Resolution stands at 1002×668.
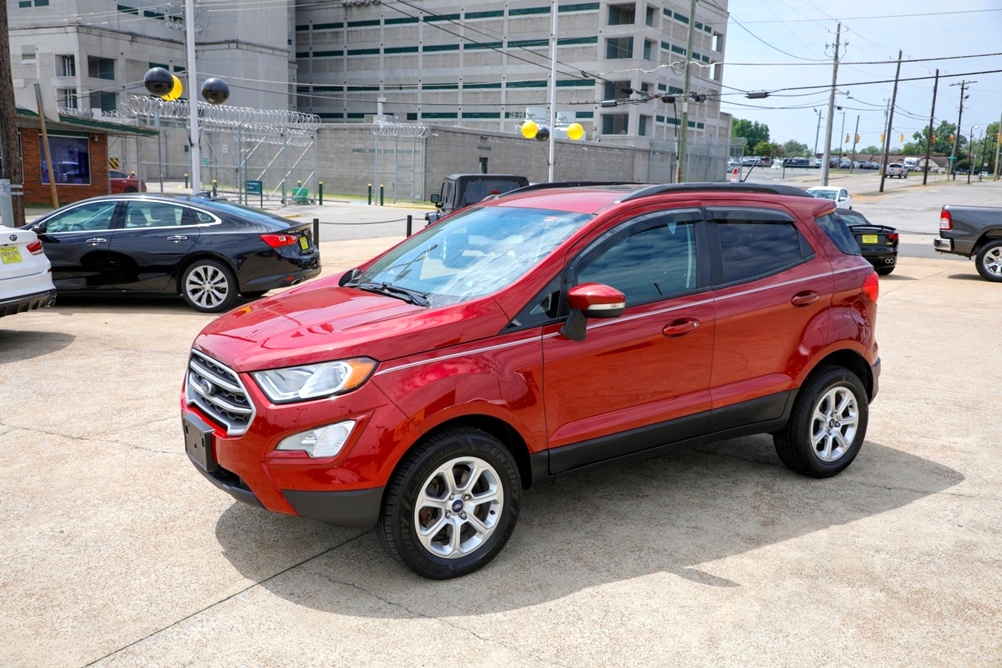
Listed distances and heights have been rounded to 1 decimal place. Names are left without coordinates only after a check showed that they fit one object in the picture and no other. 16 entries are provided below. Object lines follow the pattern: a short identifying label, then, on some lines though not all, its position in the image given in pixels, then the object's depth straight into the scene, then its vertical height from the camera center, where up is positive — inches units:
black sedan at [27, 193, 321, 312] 420.5 -45.0
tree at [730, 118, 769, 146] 6726.4 +305.1
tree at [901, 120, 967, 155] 6311.0 +245.1
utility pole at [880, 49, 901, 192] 2771.9 +170.8
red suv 148.8 -36.5
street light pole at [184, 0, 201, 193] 770.1 +33.6
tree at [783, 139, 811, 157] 6861.2 +182.9
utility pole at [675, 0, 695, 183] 1525.6 +123.0
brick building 1161.4 -12.1
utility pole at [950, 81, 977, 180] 3797.0 +95.4
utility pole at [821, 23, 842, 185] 1951.3 +103.6
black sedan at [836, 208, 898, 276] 648.4 -48.8
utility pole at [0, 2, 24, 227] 556.4 +15.7
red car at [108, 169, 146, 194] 1362.0 -47.9
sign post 1476.7 -52.1
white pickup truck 3651.6 +17.0
